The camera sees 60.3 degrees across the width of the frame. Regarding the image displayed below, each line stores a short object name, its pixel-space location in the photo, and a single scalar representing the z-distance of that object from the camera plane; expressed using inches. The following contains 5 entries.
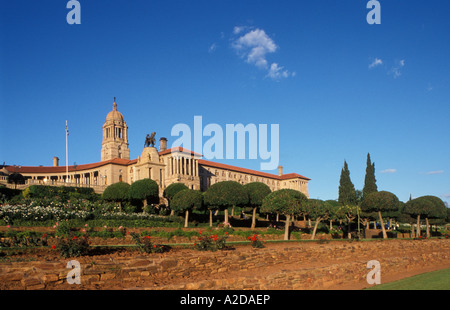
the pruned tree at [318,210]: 1326.3
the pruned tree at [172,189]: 2155.5
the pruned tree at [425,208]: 1594.5
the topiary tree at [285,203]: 1280.8
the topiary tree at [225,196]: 1659.7
